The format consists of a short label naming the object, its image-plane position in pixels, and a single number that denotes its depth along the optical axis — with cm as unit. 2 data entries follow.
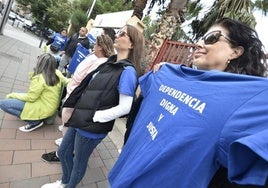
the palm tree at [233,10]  536
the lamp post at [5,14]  1210
